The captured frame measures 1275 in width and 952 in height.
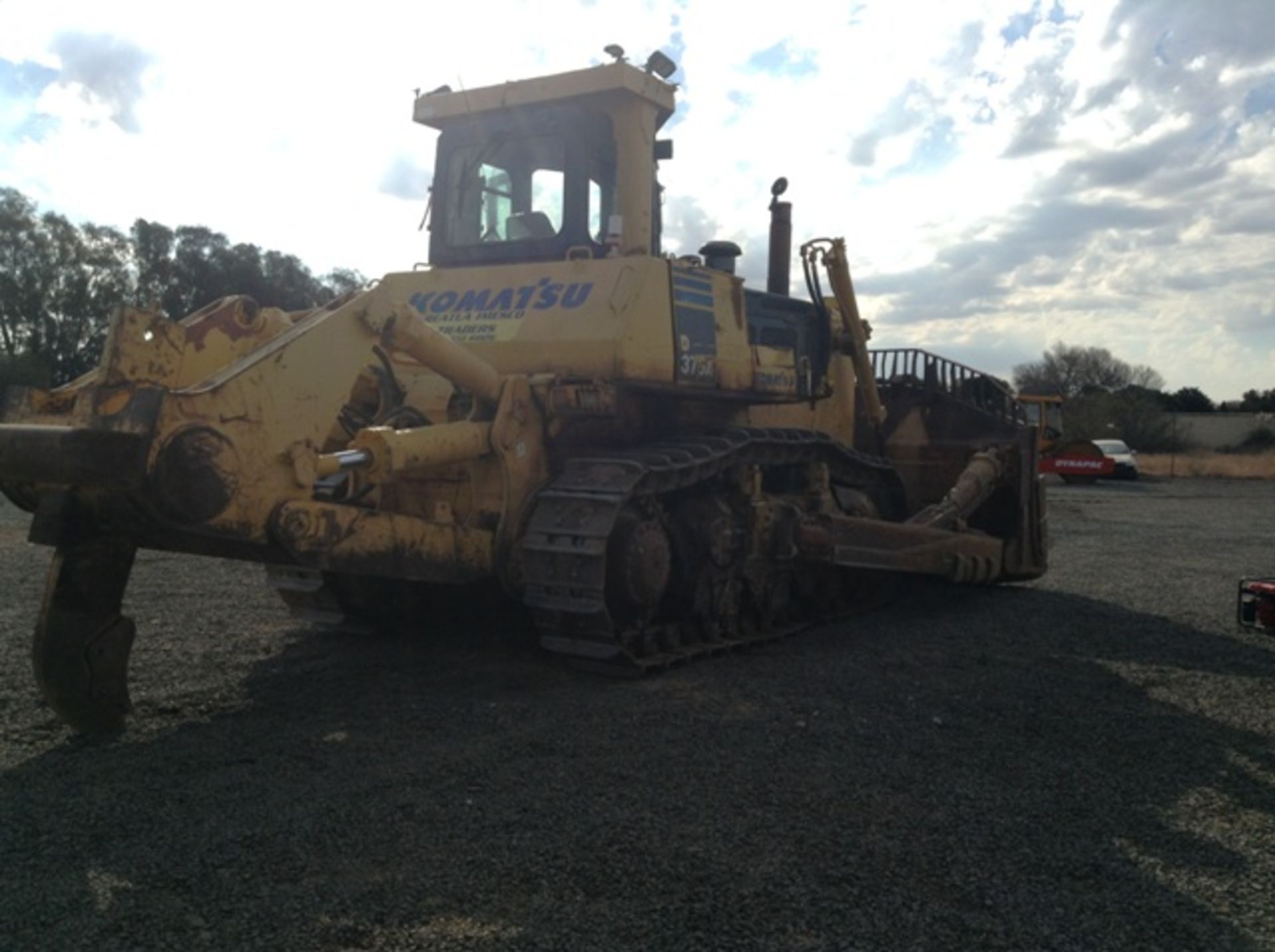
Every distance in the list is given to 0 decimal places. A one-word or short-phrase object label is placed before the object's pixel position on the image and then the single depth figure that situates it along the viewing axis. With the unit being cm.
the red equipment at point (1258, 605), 801
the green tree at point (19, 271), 3338
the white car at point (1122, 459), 3819
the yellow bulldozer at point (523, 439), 481
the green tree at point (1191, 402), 8100
